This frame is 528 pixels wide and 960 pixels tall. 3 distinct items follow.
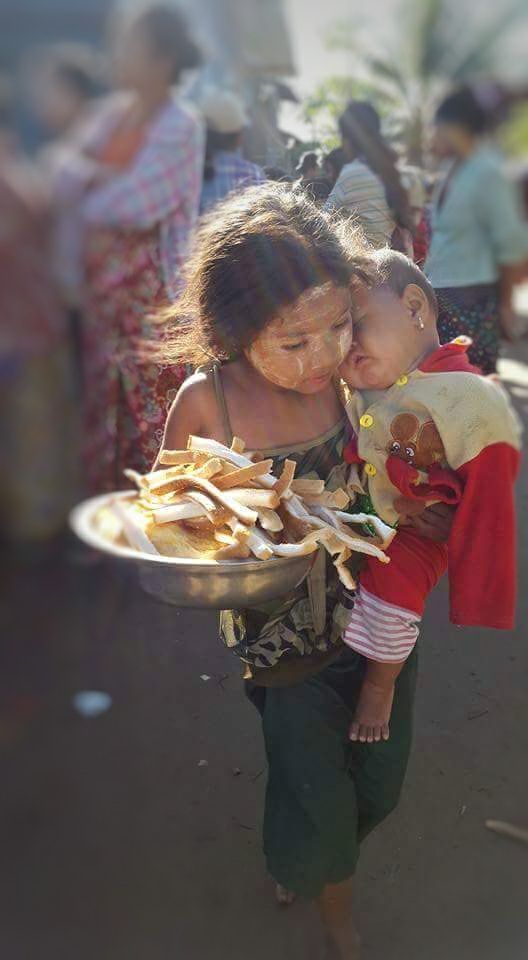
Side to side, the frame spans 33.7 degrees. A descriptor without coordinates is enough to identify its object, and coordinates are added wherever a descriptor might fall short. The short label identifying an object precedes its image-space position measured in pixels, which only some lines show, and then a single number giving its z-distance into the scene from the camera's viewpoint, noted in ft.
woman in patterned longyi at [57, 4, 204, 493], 8.69
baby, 4.04
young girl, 4.11
